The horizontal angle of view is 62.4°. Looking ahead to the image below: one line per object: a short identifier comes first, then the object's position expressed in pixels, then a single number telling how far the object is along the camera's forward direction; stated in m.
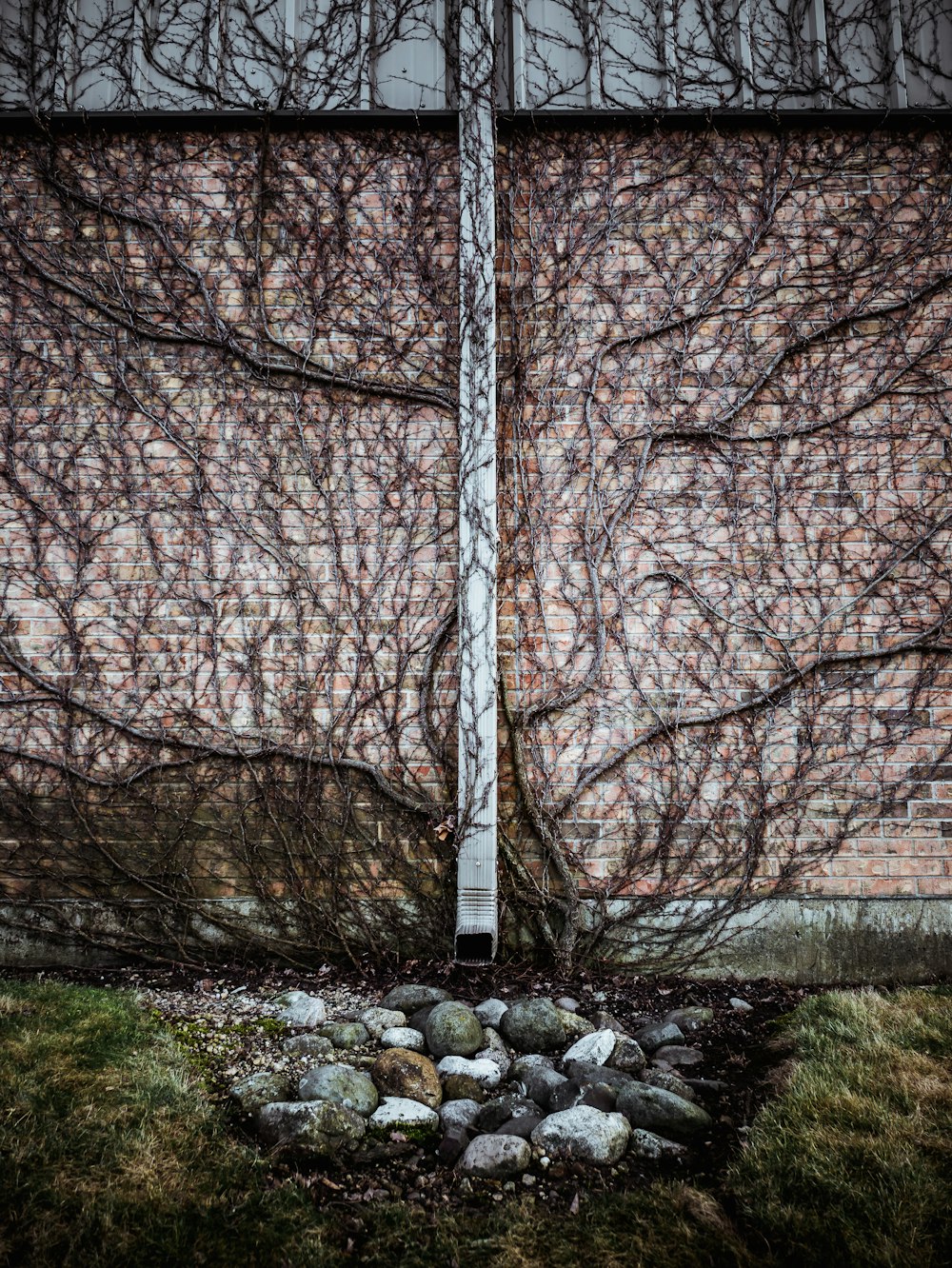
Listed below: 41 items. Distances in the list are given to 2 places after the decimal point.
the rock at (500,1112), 2.22
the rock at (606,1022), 2.78
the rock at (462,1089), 2.35
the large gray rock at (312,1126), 2.05
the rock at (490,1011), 2.80
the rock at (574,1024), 2.73
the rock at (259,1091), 2.23
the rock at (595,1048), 2.55
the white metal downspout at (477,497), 3.18
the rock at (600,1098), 2.27
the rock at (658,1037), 2.71
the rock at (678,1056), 2.58
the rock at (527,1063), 2.49
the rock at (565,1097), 2.29
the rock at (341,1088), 2.23
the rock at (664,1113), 2.17
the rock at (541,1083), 2.35
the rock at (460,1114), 2.21
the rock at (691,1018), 2.82
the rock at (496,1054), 2.56
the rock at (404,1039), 2.61
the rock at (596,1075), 2.38
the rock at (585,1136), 2.06
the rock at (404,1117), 2.20
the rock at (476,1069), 2.46
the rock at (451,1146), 2.07
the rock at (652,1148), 2.09
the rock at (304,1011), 2.76
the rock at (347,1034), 2.61
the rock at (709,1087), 2.39
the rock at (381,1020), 2.71
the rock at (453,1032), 2.57
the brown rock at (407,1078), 2.31
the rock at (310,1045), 2.54
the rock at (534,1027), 2.66
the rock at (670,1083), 2.35
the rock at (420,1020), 2.75
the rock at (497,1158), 2.00
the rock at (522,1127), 2.16
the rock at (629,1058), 2.56
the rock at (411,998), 2.88
